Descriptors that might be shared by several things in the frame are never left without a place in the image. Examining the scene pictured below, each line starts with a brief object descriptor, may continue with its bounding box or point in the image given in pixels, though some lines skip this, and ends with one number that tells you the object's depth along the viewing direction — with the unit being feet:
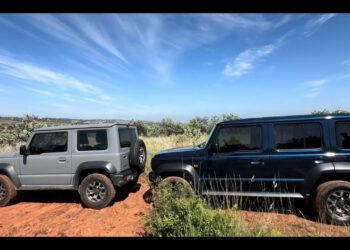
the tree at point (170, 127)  91.00
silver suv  21.30
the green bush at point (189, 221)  13.35
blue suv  16.50
